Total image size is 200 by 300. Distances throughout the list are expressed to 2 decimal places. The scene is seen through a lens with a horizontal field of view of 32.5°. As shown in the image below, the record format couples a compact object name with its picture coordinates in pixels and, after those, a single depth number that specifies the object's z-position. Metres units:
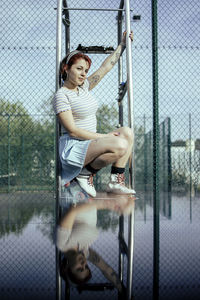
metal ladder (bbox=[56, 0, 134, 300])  2.59
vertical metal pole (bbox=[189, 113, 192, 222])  6.46
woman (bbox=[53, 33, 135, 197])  2.34
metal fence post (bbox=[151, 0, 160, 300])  3.24
